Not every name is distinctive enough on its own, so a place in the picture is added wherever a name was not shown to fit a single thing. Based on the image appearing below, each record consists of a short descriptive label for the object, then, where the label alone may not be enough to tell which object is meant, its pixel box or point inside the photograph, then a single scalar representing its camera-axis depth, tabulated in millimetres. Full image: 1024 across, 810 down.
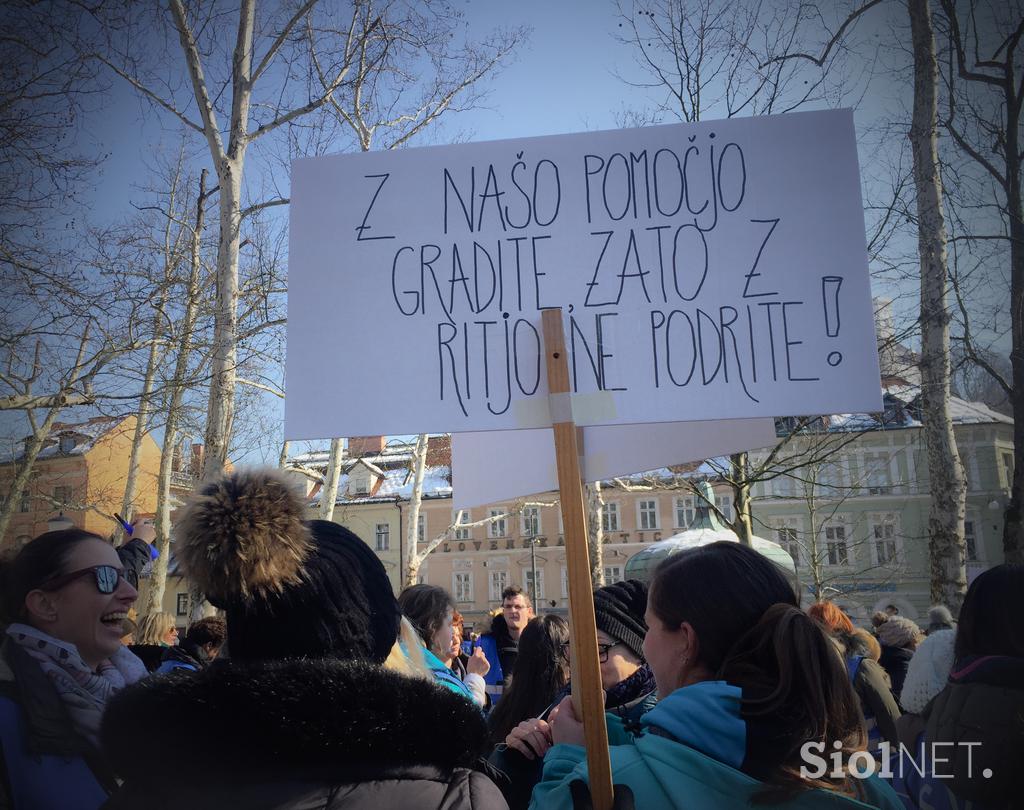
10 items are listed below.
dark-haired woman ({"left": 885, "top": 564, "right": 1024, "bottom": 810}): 2453
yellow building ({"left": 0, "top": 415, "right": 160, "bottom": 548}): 11555
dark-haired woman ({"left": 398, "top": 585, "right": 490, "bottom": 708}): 4273
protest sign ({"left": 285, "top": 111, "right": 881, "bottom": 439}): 2258
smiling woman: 1973
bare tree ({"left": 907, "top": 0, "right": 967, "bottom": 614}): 7824
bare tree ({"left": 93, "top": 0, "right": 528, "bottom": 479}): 9805
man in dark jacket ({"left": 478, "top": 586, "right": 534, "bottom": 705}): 6449
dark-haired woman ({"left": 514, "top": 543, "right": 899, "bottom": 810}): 1567
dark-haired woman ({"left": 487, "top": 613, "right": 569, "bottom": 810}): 3375
